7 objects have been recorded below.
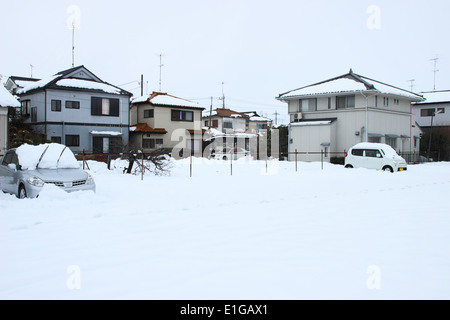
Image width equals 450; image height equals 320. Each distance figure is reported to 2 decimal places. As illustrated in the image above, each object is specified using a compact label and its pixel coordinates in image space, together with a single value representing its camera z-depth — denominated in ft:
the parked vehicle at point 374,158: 68.28
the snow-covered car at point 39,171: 31.12
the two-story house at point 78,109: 93.71
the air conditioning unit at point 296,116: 101.86
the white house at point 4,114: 67.65
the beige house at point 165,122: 113.19
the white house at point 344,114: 95.20
